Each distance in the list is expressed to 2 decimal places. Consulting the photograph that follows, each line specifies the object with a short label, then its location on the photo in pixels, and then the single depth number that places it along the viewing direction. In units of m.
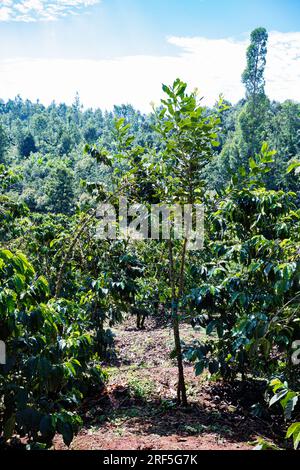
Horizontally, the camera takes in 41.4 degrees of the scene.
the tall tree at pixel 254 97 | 43.06
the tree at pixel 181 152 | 4.09
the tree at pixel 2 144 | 49.27
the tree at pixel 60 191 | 35.34
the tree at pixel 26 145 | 63.02
